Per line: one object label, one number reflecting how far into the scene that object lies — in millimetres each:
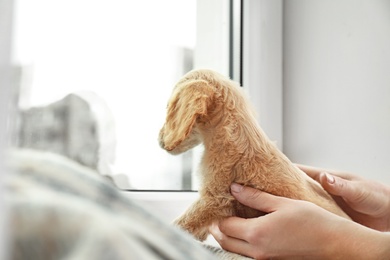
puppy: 618
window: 507
